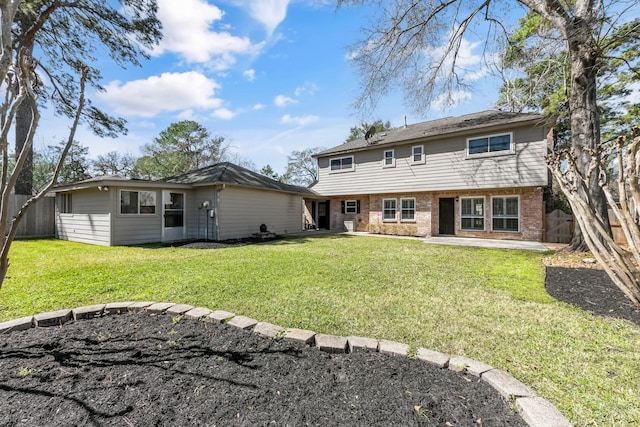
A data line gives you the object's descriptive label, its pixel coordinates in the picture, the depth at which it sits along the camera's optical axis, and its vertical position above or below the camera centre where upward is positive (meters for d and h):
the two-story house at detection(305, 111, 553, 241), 10.62 +1.53
